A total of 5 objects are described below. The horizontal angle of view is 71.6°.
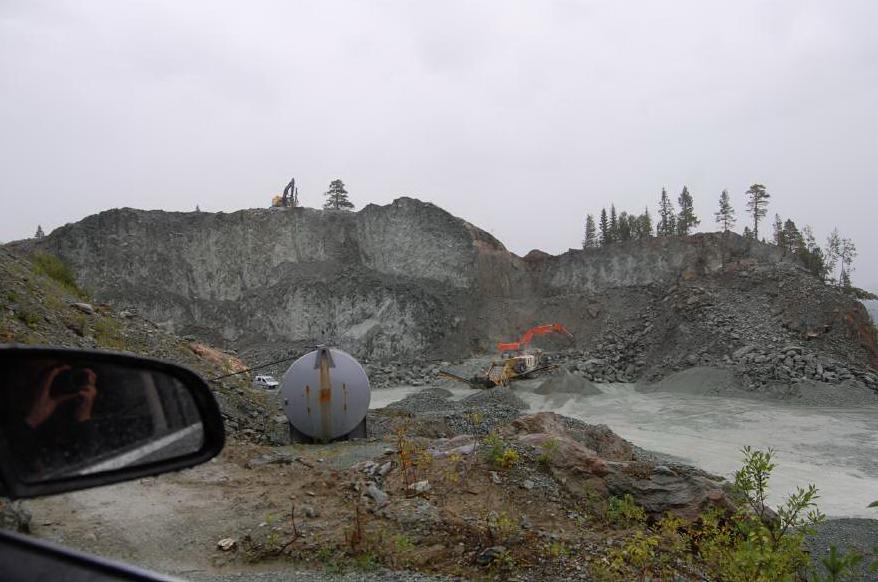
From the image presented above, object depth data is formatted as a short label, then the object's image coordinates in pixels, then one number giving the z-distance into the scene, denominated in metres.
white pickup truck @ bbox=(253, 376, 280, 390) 23.92
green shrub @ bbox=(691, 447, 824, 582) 3.97
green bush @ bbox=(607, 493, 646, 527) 6.28
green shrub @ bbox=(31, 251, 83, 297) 15.80
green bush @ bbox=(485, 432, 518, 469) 7.14
